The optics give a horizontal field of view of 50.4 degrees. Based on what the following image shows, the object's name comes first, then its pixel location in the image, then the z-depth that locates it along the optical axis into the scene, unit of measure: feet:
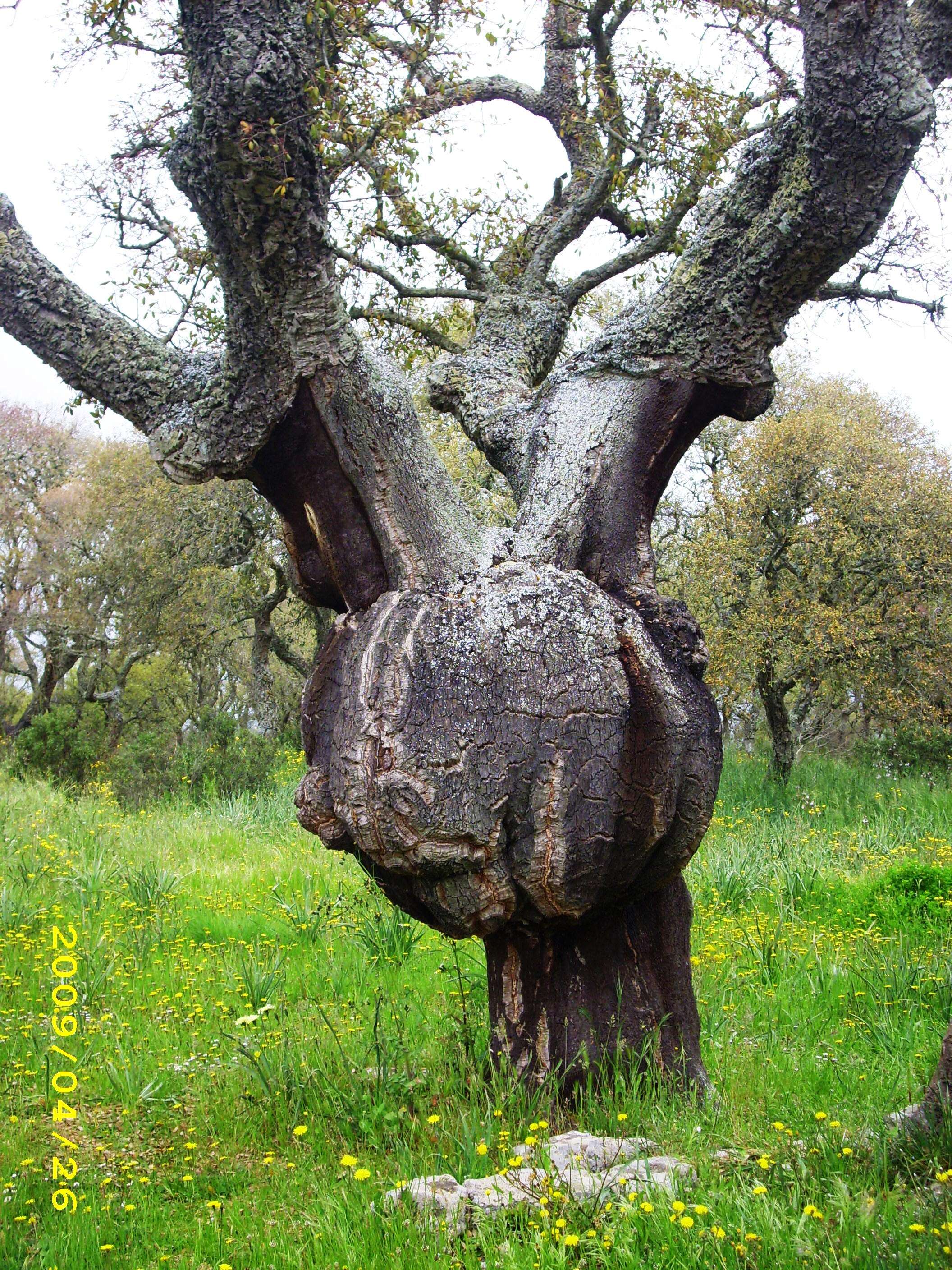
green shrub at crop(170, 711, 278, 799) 41.11
